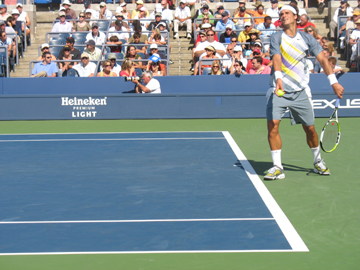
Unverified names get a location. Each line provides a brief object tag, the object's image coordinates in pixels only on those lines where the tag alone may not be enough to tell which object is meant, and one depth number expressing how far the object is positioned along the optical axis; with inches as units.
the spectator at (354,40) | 673.0
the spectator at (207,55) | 620.4
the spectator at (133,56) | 625.3
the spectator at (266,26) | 705.0
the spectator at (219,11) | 738.2
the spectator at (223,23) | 707.4
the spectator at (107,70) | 609.6
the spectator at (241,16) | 745.6
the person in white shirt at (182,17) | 761.6
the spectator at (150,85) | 568.1
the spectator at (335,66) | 565.9
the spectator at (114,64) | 615.5
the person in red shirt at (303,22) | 686.5
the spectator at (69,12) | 786.8
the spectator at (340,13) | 750.5
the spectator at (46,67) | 631.4
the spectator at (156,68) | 615.2
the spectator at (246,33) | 675.4
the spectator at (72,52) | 663.6
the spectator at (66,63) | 644.1
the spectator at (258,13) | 749.3
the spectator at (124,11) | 768.9
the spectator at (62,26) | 743.7
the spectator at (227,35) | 679.1
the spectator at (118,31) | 717.3
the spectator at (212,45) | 645.3
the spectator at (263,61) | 616.8
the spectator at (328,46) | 617.0
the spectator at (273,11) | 761.7
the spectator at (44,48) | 636.1
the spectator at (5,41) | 677.5
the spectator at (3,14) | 755.4
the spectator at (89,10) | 775.1
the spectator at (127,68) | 601.4
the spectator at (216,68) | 604.4
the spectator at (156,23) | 713.7
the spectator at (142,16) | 750.5
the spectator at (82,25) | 741.9
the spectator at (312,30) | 636.1
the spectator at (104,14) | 777.6
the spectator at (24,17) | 782.5
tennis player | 293.3
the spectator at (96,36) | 701.3
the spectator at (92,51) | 661.9
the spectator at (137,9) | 756.0
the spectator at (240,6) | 747.4
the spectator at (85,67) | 621.0
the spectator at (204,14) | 719.1
